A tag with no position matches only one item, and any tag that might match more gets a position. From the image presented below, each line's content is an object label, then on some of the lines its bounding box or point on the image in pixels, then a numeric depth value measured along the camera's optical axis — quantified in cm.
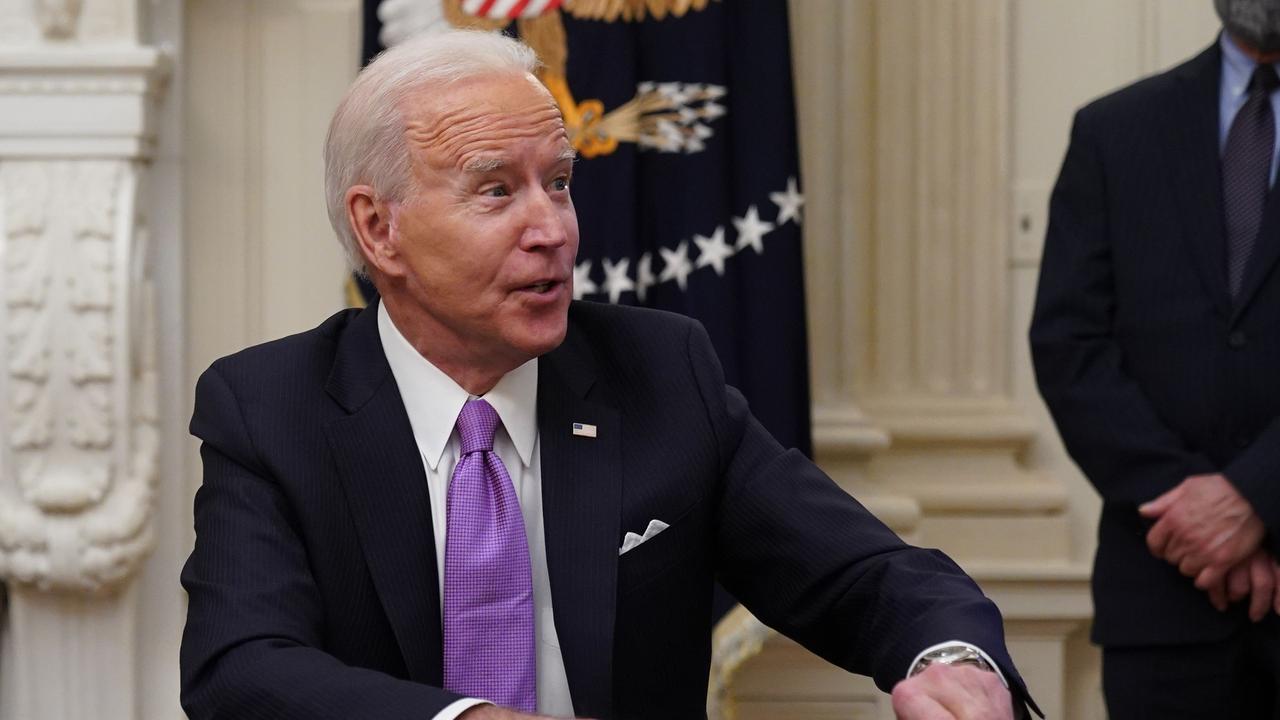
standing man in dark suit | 569
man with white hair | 349
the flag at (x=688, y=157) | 686
